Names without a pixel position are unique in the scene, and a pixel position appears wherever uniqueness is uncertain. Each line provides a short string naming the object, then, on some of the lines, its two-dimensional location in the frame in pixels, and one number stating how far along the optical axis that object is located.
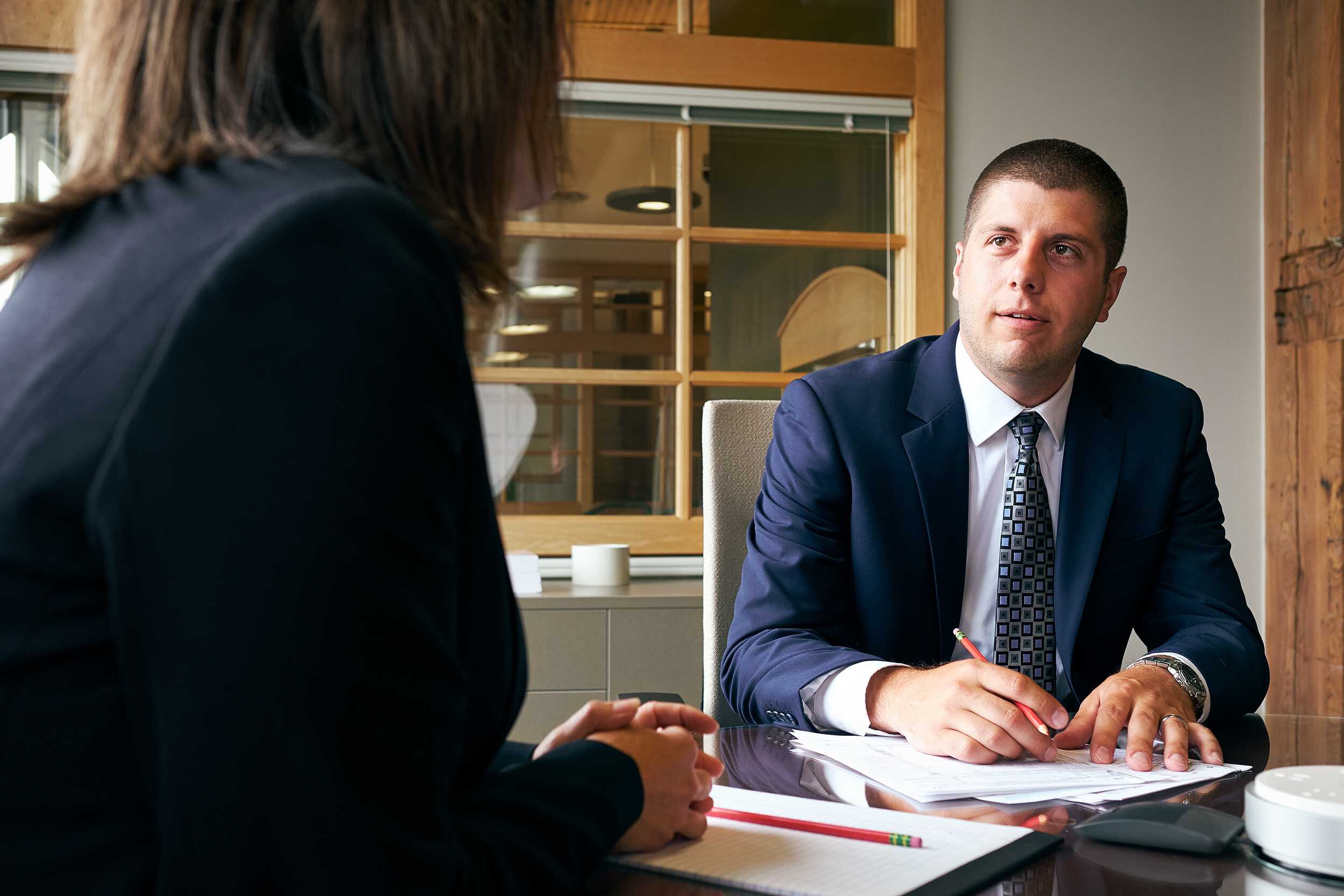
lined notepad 0.67
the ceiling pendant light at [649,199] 3.36
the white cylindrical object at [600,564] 3.06
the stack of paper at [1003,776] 0.92
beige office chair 1.70
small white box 2.96
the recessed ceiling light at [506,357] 3.31
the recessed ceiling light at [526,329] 3.32
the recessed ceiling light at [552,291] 3.34
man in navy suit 1.55
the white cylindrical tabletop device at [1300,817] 0.70
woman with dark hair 0.45
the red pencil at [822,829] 0.75
